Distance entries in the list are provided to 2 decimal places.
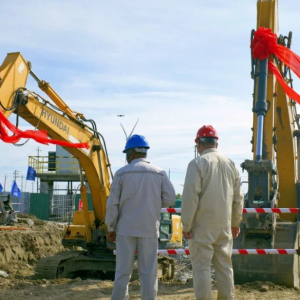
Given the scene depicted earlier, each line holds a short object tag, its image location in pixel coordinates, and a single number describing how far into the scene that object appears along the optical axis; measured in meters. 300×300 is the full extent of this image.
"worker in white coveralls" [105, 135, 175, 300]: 6.38
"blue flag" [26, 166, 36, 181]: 35.80
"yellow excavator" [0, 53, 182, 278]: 11.21
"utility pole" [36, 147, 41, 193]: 36.91
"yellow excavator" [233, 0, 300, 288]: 9.07
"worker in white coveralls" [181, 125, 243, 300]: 6.10
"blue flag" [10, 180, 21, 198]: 37.62
